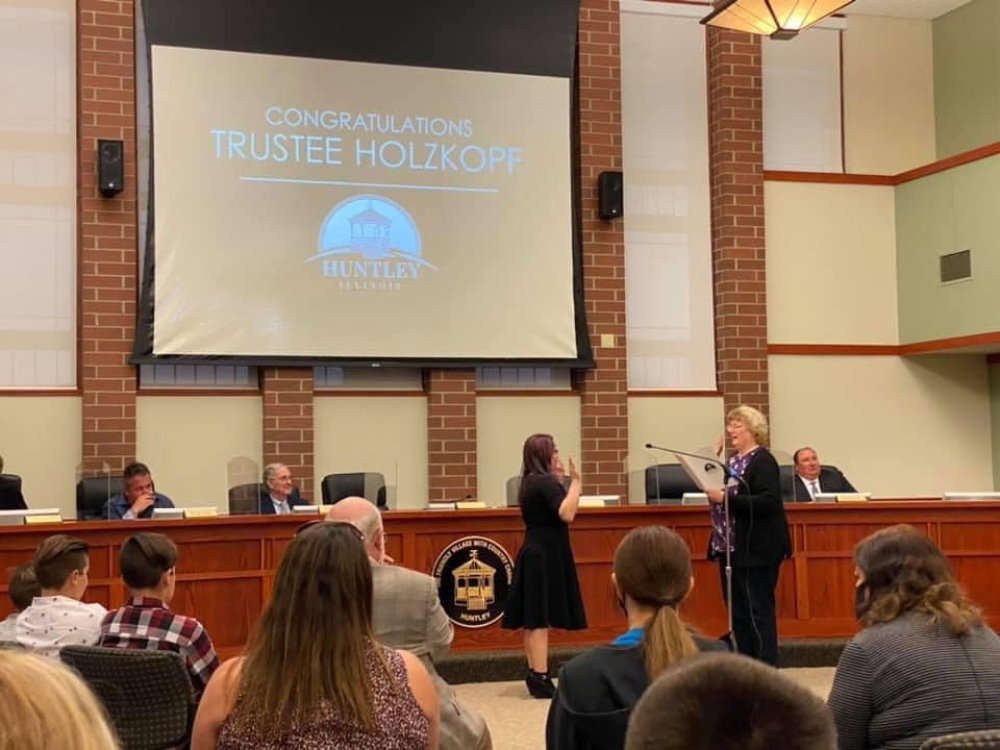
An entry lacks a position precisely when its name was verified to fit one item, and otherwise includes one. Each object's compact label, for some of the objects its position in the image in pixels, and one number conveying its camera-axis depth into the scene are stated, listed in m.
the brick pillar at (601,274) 9.73
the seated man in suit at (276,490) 7.62
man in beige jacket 3.14
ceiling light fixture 7.18
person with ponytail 2.40
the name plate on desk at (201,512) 6.85
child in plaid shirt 3.35
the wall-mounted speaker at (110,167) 8.54
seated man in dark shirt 7.14
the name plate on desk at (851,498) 7.53
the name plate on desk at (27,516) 6.29
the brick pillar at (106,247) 8.60
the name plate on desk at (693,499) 7.35
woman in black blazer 5.84
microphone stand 5.73
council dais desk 6.42
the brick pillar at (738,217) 10.14
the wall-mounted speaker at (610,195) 9.70
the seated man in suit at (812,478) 8.38
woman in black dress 6.15
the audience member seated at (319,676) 2.16
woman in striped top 2.49
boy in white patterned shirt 3.57
